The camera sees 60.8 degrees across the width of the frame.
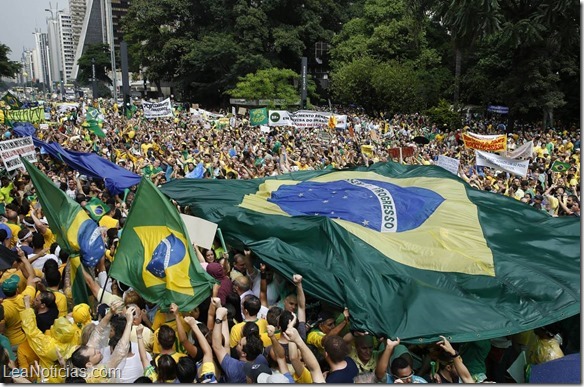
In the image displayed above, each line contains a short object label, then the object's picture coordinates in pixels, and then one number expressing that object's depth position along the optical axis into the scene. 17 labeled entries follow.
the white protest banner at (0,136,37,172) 9.24
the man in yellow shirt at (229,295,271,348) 4.18
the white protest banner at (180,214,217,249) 5.47
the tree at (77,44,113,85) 83.00
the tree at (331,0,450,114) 34.34
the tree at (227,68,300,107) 36.75
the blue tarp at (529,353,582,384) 3.08
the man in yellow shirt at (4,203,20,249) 6.67
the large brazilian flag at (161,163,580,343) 4.45
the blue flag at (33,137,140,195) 9.71
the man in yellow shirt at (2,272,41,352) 4.29
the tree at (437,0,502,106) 23.97
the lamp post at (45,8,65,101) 140.23
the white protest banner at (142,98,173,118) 20.17
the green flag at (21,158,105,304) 5.17
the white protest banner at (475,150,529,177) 10.36
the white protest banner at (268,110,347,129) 17.50
